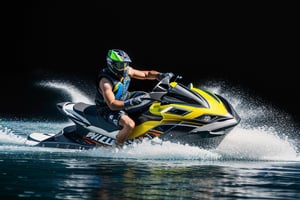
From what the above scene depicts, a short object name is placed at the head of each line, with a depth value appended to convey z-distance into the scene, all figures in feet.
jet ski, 54.95
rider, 56.80
